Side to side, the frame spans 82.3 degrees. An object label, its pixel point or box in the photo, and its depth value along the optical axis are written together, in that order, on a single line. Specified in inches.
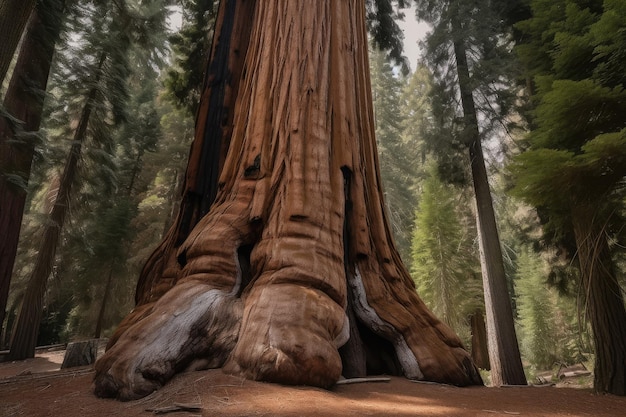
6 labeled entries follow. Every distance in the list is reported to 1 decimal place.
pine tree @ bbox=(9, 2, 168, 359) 424.2
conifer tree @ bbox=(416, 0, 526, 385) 311.0
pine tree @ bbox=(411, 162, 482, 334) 637.9
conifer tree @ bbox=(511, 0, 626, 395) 121.8
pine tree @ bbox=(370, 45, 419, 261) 890.1
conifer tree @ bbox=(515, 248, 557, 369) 872.9
